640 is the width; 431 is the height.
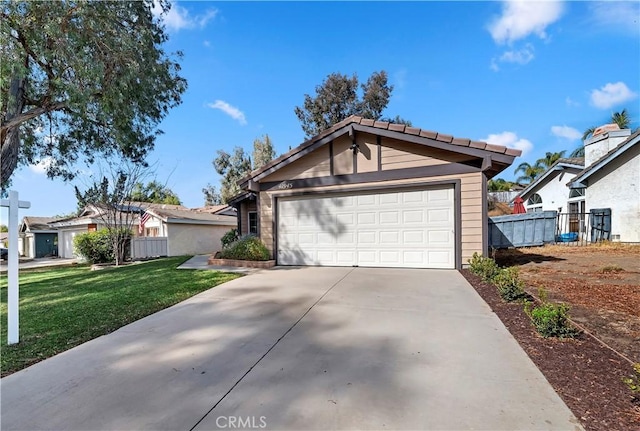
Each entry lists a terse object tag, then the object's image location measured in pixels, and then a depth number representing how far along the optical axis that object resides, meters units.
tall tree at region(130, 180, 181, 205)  33.75
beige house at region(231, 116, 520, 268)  7.34
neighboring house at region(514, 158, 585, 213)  16.36
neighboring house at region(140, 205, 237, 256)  18.33
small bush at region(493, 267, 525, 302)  4.55
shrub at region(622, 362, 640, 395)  2.07
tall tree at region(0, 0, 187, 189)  7.01
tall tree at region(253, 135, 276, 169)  30.27
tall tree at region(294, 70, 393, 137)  23.95
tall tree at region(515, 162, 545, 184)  33.31
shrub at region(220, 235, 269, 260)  9.15
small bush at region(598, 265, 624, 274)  6.74
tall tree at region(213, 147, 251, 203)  32.69
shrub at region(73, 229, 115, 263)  14.31
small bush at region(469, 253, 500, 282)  5.86
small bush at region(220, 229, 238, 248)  14.82
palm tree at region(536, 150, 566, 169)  32.56
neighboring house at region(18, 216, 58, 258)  27.41
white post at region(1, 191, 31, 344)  3.40
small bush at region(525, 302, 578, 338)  3.18
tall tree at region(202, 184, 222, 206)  38.60
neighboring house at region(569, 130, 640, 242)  11.96
